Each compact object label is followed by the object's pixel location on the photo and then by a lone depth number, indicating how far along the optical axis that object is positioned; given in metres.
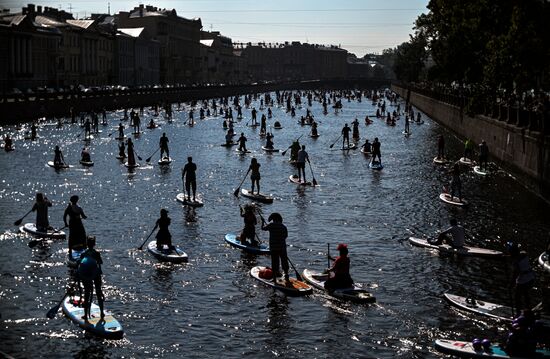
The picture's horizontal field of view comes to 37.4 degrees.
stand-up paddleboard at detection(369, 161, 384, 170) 51.06
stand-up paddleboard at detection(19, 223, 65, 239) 27.97
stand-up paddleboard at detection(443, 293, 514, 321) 19.55
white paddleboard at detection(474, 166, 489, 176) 47.14
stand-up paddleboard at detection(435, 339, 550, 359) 16.30
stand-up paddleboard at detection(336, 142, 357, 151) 63.81
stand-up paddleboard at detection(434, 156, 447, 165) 54.47
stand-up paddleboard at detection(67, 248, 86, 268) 24.30
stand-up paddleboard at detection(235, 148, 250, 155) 60.46
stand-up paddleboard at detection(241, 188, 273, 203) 37.25
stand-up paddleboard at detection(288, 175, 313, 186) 43.16
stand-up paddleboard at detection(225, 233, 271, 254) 26.12
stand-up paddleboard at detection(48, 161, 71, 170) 50.03
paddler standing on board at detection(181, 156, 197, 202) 35.28
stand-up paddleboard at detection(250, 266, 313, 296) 21.38
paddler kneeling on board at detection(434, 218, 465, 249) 26.15
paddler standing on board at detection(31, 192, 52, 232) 27.33
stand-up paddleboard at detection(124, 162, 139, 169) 50.66
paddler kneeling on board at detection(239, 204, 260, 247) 26.11
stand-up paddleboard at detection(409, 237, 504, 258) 25.98
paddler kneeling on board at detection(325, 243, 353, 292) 20.86
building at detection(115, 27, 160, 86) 163.75
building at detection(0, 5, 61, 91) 106.75
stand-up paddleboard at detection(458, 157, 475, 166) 52.16
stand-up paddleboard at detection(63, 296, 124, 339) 18.11
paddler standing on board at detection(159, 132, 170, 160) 53.25
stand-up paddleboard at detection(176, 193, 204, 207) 35.84
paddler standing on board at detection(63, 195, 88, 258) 24.73
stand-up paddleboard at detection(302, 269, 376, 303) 20.83
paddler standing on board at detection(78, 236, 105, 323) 18.02
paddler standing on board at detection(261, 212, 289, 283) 21.50
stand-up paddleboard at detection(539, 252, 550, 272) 24.40
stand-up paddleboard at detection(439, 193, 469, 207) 36.29
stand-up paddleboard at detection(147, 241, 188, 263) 25.11
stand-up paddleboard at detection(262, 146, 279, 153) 61.04
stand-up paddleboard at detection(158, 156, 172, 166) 52.67
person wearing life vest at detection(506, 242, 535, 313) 19.05
